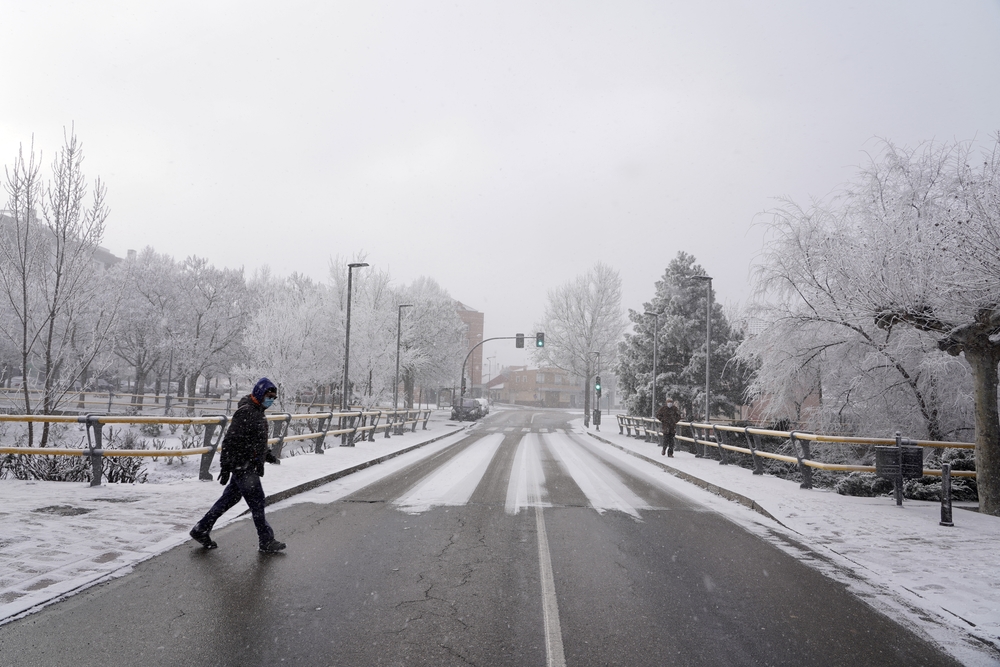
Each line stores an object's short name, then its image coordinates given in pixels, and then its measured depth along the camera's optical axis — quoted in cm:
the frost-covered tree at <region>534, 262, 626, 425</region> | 4931
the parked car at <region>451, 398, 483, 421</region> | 4500
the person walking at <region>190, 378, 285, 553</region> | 616
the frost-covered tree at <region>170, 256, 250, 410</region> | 4247
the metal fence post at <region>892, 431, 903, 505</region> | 916
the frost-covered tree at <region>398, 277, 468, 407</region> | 4484
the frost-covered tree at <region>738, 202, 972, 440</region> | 1340
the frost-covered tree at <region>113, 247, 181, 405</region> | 4116
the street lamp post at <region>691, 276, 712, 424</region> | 1995
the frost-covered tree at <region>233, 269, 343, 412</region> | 3344
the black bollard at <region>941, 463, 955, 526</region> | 815
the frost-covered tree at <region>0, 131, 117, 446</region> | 1446
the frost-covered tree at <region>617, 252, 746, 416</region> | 3328
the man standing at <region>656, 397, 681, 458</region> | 1836
